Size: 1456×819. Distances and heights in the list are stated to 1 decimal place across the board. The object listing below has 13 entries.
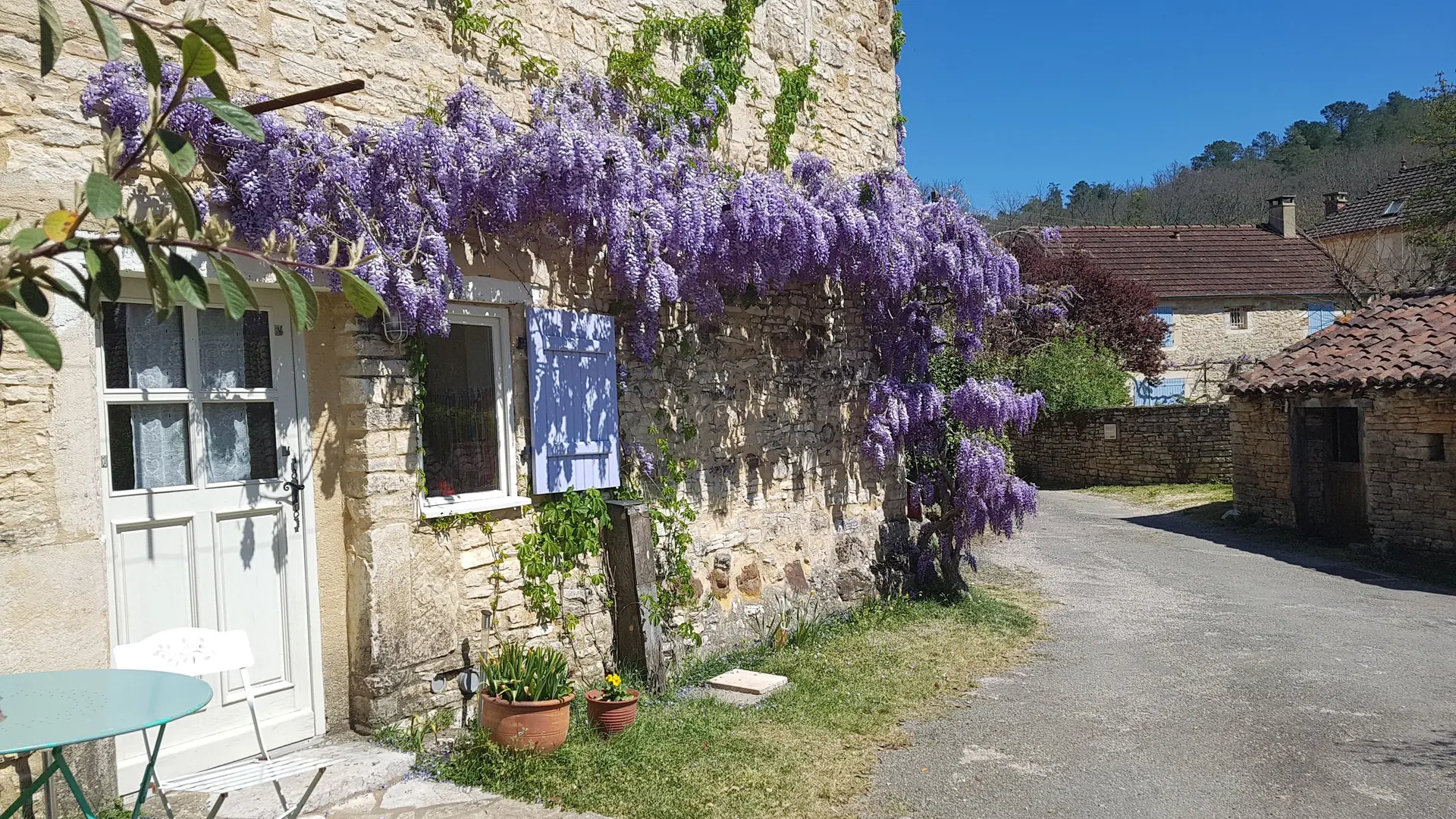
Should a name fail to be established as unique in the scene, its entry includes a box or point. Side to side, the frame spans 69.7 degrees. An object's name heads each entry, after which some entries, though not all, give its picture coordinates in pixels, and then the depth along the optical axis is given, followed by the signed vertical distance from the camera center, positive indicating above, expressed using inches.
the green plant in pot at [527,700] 178.9 -47.6
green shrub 754.8 +17.3
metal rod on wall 155.8 +50.9
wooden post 226.4 -36.2
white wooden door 156.9 -9.6
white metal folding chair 124.5 -29.8
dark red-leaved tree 892.0 +79.8
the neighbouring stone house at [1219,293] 977.5 +92.2
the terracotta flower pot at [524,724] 178.2 -51.0
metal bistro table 97.1 -26.3
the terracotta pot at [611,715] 195.3 -54.6
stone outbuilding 418.9 -20.1
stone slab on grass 232.2 -60.1
